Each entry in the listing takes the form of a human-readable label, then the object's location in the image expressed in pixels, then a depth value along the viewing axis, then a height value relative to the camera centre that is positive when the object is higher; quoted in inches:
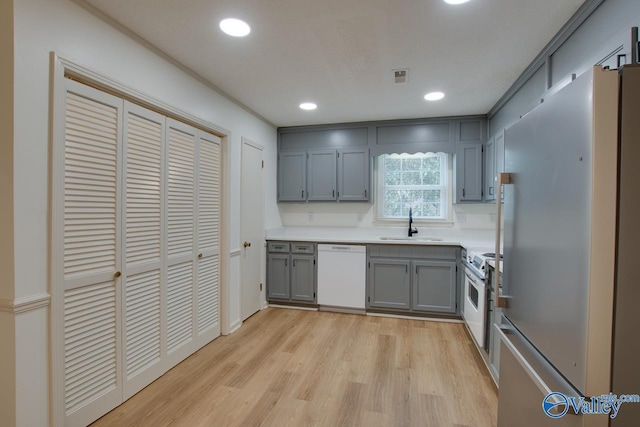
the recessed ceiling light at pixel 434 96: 121.0 +46.6
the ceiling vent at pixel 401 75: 101.3 +46.0
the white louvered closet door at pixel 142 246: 81.2 -10.5
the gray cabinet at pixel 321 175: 167.6 +19.6
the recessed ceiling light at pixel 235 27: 75.4 +45.8
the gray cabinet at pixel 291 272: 156.6 -31.6
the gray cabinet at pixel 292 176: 171.9 +19.4
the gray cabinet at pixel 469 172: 148.3 +19.8
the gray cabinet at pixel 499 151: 122.3 +25.2
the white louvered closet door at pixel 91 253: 66.6 -10.5
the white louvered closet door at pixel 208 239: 110.5 -11.2
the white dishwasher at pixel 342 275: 149.7 -31.5
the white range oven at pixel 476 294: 95.6 -27.9
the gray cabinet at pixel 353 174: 163.0 +19.9
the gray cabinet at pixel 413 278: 138.6 -30.6
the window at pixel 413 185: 164.9 +14.5
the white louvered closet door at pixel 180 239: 96.4 -9.8
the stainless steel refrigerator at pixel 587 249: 29.8 -3.7
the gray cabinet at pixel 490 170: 133.1 +19.3
